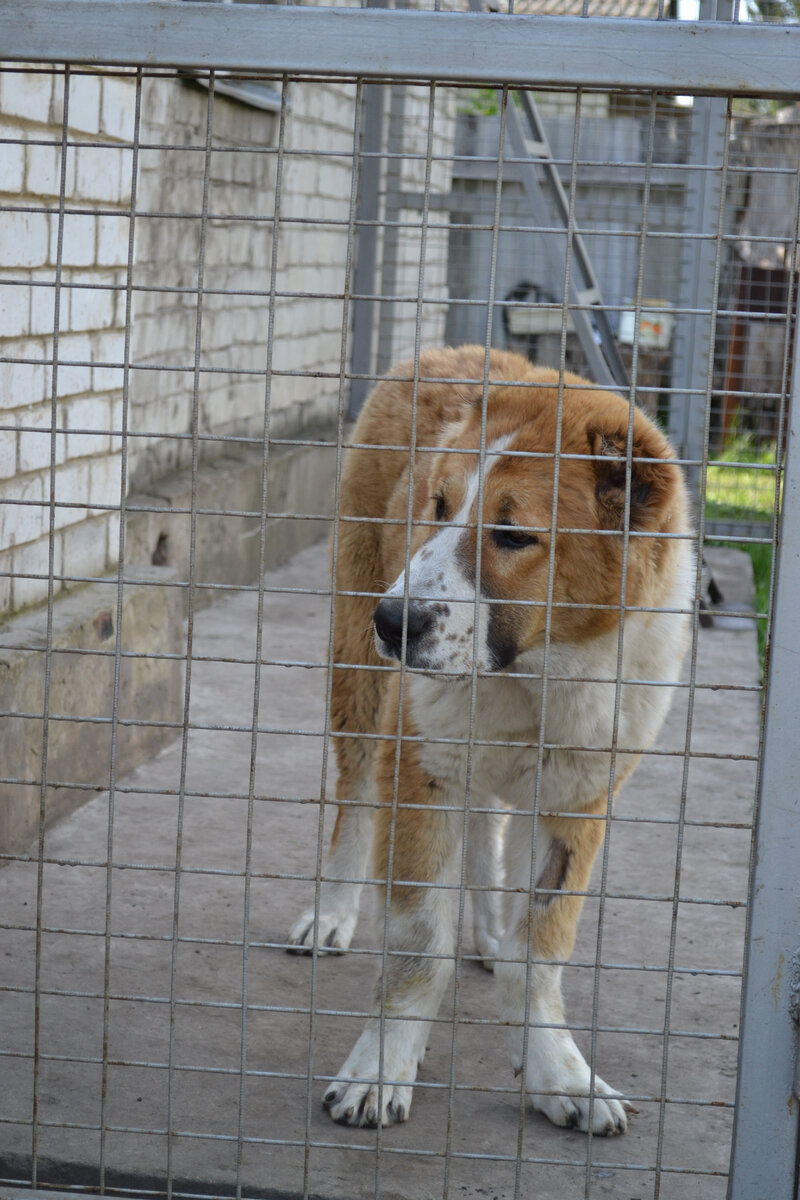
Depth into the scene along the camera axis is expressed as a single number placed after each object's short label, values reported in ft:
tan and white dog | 7.80
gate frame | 6.04
